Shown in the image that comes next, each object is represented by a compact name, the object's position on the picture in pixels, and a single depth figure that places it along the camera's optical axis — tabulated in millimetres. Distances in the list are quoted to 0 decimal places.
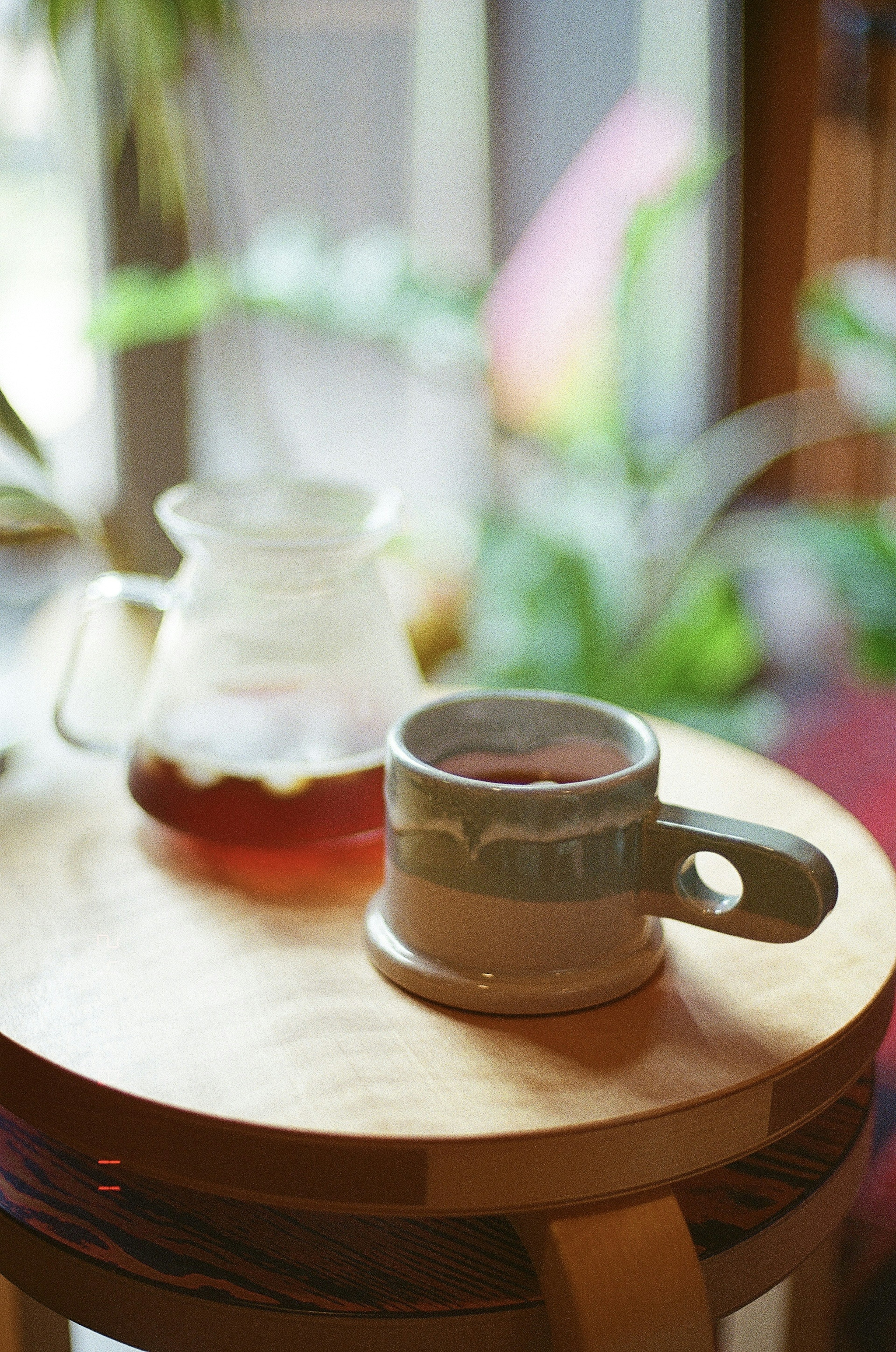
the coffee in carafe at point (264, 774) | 592
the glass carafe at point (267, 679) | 596
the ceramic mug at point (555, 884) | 459
